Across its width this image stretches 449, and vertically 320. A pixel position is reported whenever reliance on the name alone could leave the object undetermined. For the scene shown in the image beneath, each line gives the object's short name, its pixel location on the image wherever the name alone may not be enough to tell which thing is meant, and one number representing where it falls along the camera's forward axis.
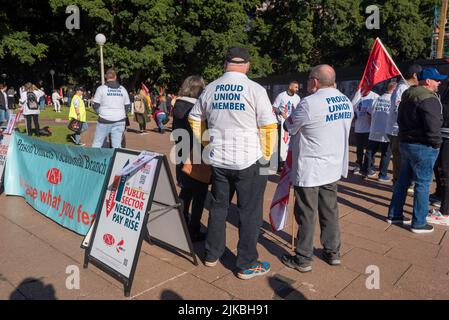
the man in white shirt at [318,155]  3.19
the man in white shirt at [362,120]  7.40
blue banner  4.04
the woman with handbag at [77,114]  10.58
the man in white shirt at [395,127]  5.90
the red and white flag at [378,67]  6.08
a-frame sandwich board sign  3.01
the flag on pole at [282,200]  3.75
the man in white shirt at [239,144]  3.07
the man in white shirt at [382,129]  6.73
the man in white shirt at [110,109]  6.37
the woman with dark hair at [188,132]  3.82
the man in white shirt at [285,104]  6.99
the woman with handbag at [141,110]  13.73
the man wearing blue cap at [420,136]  4.07
